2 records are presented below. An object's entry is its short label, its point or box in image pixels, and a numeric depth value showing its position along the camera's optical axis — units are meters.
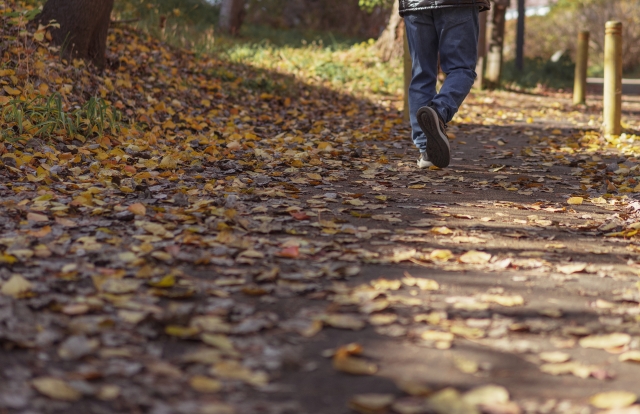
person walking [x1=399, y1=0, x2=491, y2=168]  4.68
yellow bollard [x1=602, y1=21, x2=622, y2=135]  6.96
